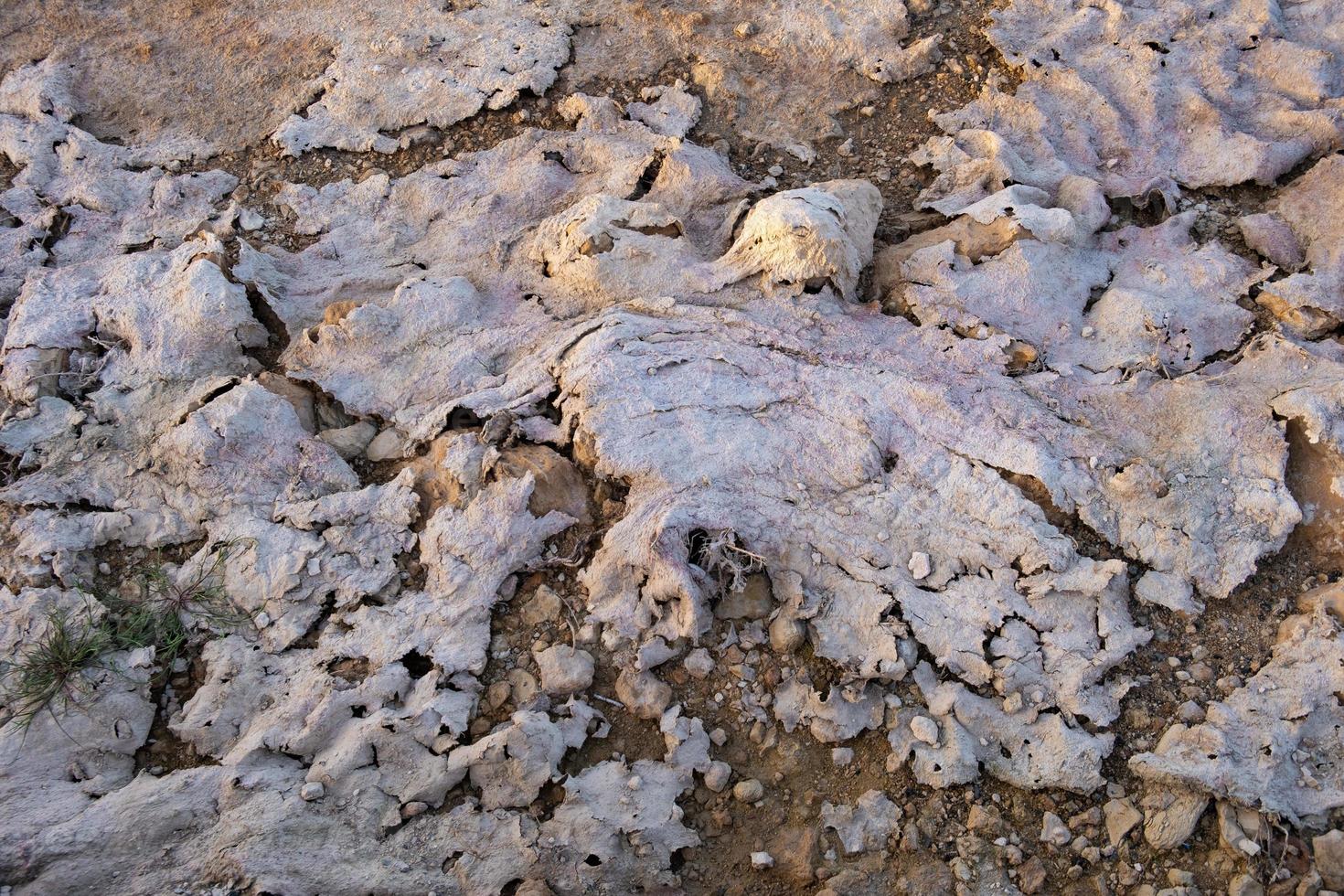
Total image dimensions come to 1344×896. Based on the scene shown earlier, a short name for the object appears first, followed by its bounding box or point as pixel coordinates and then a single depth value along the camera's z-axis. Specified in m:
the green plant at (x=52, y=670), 2.07
